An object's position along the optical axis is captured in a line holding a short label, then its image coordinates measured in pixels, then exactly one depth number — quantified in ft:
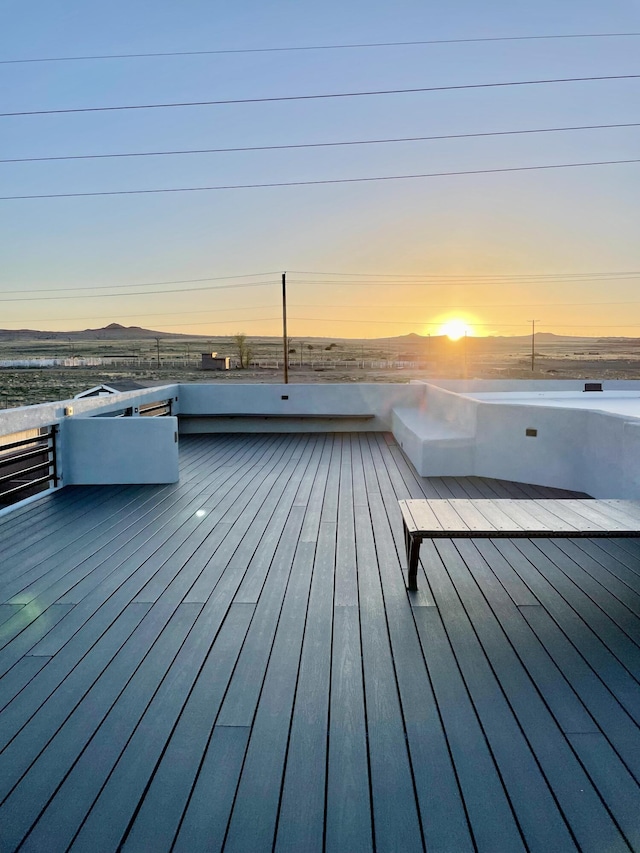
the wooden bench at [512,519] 7.11
